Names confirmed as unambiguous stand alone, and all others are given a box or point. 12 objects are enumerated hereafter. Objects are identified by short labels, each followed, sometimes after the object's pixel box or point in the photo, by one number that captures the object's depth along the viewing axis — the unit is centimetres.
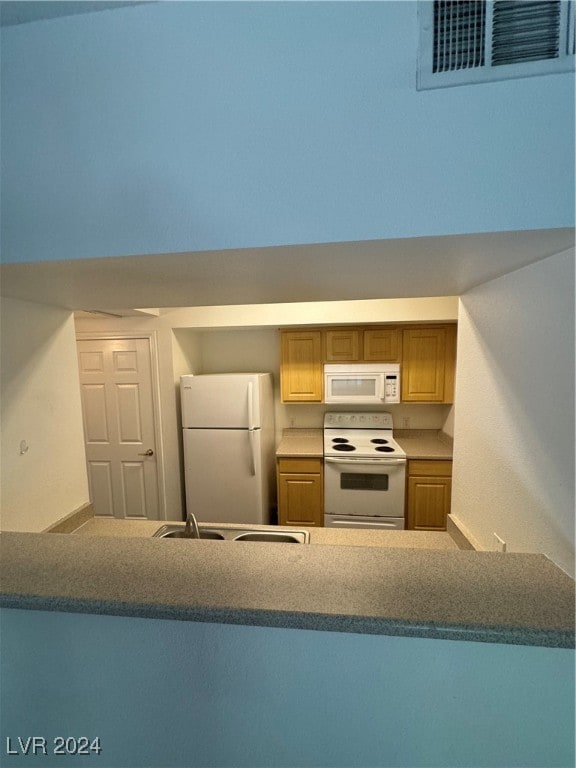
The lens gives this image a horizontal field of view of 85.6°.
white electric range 268
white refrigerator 270
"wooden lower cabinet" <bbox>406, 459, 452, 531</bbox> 265
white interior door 286
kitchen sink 157
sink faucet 149
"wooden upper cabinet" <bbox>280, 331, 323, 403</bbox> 302
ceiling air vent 59
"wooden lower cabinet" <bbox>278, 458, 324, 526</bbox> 281
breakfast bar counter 60
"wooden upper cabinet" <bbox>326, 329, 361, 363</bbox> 296
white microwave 292
